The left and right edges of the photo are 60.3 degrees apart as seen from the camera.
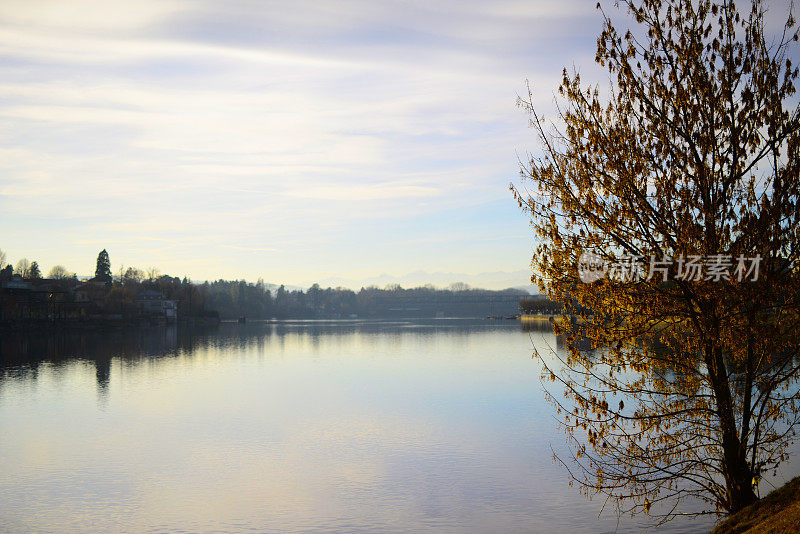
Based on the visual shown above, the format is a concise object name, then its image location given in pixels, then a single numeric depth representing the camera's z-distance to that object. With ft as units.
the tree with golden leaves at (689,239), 34.22
